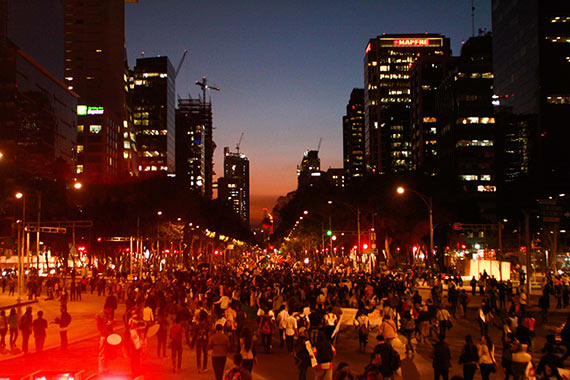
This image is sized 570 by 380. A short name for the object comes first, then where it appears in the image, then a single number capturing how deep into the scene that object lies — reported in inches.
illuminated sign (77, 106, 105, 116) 7175.2
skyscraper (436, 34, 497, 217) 6195.9
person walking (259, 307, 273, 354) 837.8
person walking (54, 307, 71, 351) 856.3
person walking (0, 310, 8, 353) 883.8
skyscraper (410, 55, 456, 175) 7431.1
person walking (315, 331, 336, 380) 551.8
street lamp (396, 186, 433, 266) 1552.7
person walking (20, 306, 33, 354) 809.5
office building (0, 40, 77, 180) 4340.6
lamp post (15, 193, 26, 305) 1802.4
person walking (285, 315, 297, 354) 818.8
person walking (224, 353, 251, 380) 419.5
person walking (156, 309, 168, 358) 813.2
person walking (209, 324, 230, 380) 614.5
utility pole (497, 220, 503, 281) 1872.4
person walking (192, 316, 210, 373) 708.7
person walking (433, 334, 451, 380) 574.9
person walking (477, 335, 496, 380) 576.2
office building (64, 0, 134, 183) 7303.2
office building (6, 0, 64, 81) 4974.4
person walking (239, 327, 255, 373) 625.6
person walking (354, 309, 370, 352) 850.1
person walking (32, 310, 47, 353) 817.5
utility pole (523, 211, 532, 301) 1638.8
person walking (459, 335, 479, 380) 569.3
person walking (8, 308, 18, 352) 903.1
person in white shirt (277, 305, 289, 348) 844.0
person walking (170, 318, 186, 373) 704.4
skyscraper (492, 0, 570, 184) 5659.5
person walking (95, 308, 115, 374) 626.0
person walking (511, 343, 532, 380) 538.6
